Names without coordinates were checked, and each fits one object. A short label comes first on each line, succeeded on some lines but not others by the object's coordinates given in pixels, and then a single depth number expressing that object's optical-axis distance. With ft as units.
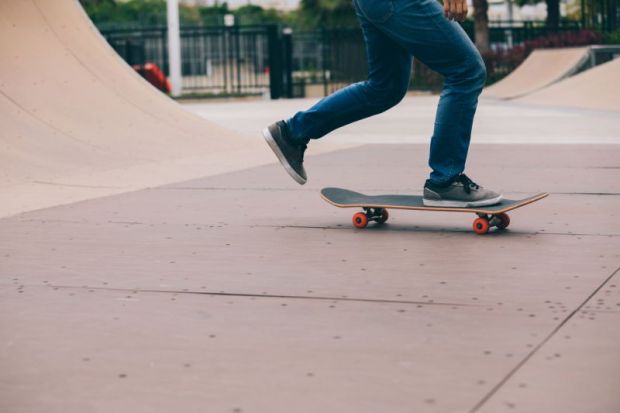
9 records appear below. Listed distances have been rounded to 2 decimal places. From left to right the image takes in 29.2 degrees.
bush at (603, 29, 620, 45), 92.99
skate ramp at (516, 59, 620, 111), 59.21
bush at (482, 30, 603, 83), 99.60
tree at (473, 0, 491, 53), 104.37
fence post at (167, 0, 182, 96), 98.99
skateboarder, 19.75
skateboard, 19.65
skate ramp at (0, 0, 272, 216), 30.35
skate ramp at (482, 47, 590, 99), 82.84
